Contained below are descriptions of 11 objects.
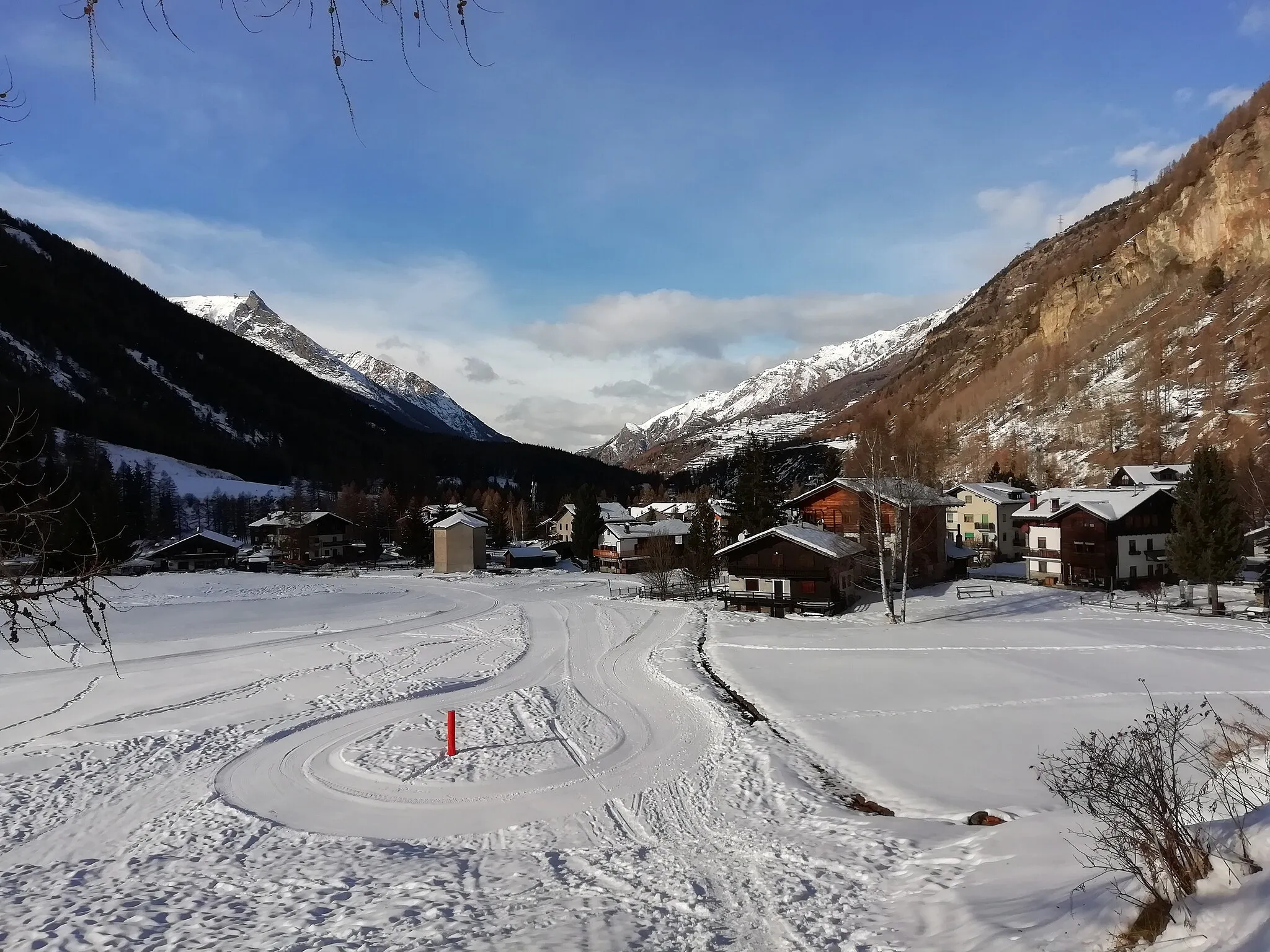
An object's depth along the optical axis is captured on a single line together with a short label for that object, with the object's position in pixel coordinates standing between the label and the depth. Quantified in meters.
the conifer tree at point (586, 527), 75.62
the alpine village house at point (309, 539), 82.88
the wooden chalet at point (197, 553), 76.06
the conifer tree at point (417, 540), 80.50
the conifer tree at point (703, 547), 49.06
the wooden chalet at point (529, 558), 76.44
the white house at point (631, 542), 71.00
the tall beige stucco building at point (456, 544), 70.38
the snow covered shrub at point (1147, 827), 6.04
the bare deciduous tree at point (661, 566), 49.03
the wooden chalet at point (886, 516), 39.16
